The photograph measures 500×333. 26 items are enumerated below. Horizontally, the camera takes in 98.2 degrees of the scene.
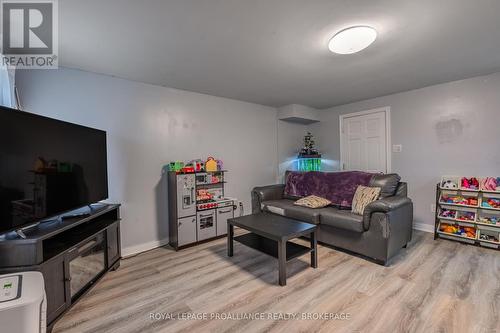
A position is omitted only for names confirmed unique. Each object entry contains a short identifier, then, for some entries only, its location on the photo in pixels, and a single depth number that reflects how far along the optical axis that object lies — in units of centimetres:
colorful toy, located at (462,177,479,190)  292
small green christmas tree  462
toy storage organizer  278
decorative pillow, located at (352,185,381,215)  273
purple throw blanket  318
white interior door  388
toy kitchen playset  293
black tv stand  139
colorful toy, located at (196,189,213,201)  322
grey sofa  235
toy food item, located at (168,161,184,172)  305
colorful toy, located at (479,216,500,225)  276
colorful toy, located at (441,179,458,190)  308
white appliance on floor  104
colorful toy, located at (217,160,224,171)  357
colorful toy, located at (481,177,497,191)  278
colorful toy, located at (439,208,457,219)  305
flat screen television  141
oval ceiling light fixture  179
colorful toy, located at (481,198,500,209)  276
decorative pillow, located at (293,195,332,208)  315
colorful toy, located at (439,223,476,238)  289
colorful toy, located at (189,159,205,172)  319
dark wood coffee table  205
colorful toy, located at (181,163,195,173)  303
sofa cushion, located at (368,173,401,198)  289
